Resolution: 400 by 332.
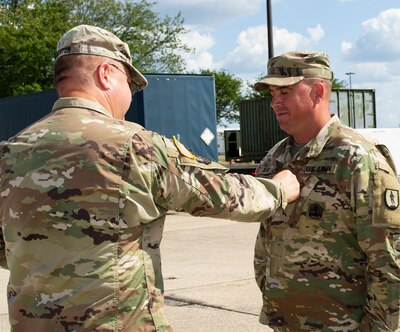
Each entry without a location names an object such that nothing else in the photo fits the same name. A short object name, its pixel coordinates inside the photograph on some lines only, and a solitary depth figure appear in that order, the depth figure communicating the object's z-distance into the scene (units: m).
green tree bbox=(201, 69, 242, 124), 70.62
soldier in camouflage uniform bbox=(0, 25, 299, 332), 2.53
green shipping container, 23.22
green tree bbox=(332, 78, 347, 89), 63.76
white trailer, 15.09
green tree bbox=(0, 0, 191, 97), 37.69
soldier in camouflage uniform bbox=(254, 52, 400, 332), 3.13
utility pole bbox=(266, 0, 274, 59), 22.38
